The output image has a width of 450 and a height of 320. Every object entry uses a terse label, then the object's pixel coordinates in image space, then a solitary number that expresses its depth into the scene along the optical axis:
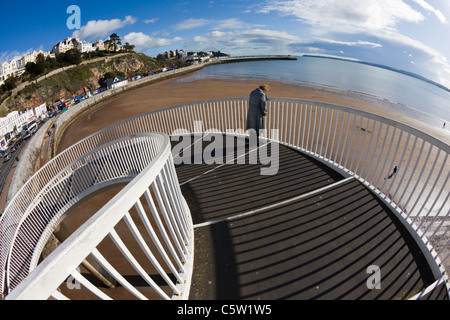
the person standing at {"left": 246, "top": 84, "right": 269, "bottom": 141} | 5.36
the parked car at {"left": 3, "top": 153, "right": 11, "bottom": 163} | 16.61
